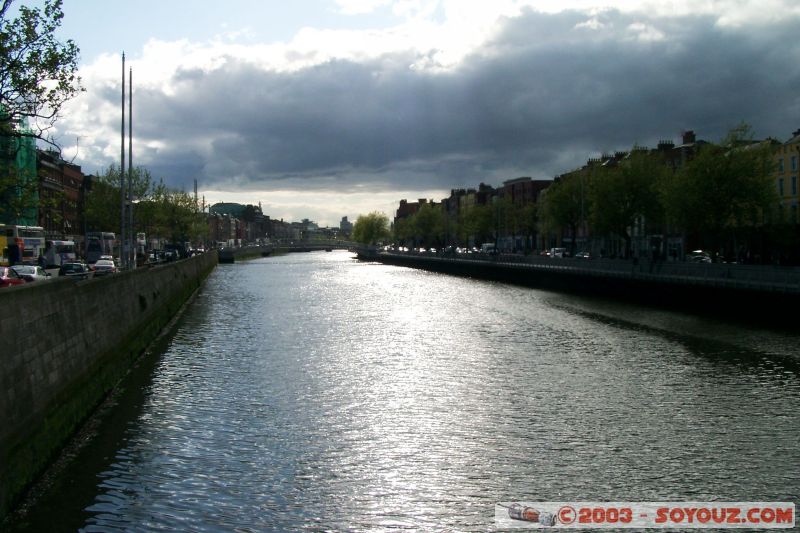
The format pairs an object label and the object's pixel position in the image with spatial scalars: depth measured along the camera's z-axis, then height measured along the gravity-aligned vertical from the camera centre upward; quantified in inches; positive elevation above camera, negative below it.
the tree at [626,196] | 3410.4 +201.7
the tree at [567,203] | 4245.8 +221.4
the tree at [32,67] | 962.1 +207.2
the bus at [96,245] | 3513.8 +15.9
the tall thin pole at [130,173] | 2351.1 +218.1
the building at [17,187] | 950.4 +71.1
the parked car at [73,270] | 2200.3 -54.5
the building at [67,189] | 4625.7 +361.0
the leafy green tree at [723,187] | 2566.4 +177.7
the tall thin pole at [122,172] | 2142.0 +200.8
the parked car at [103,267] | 2541.6 -57.2
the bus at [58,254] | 3142.2 -19.5
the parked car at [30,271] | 1837.6 -49.0
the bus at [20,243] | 2432.3 +17.9
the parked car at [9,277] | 1428.4 -50.8
